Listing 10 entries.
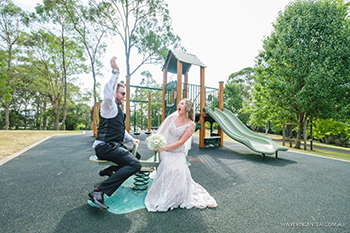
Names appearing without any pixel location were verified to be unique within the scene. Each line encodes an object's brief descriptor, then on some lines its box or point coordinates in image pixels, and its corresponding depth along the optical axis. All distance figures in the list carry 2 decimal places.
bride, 2.44
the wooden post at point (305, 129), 9.86
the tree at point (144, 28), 16.78
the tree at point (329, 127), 11.62
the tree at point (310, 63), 8.30
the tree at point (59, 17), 16.75
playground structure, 6.51
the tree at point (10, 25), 17.12
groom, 2.15
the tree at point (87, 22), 17.30
